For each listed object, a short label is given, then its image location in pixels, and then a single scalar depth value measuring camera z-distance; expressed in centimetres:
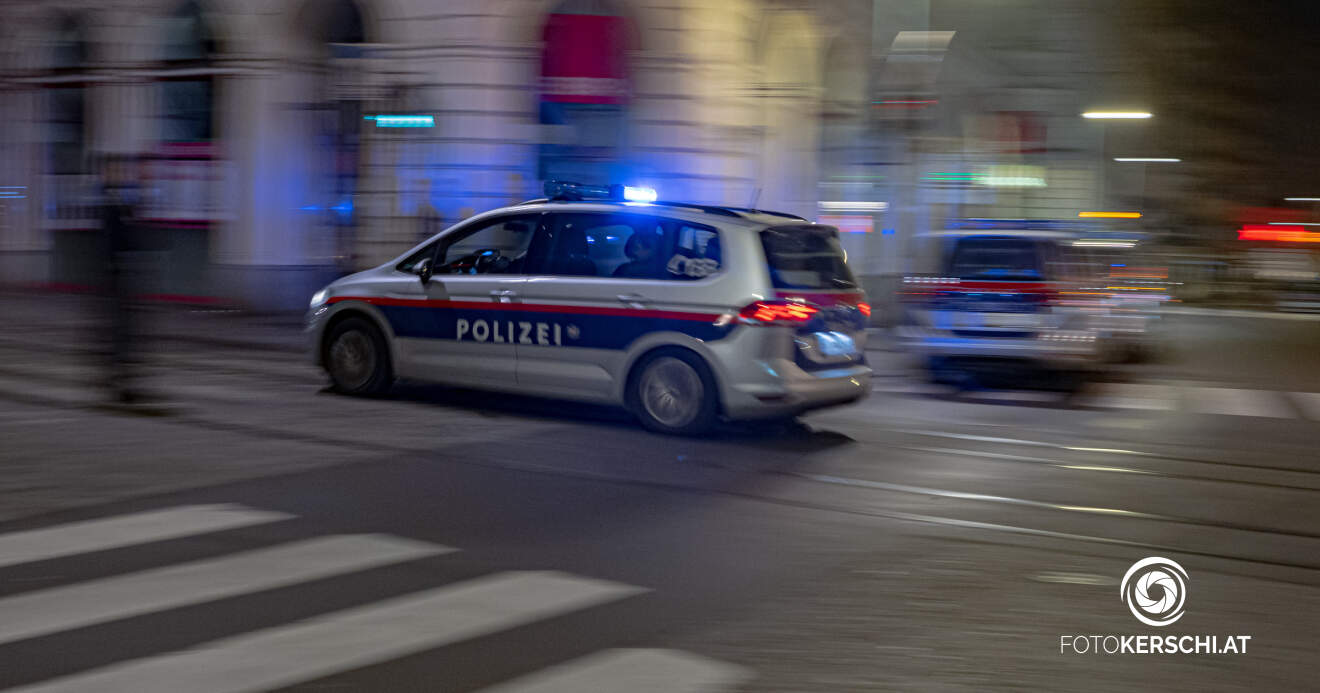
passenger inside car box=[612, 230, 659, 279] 997
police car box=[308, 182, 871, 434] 952
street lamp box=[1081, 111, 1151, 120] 4179
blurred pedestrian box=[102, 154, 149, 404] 1009
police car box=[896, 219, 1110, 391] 1387
